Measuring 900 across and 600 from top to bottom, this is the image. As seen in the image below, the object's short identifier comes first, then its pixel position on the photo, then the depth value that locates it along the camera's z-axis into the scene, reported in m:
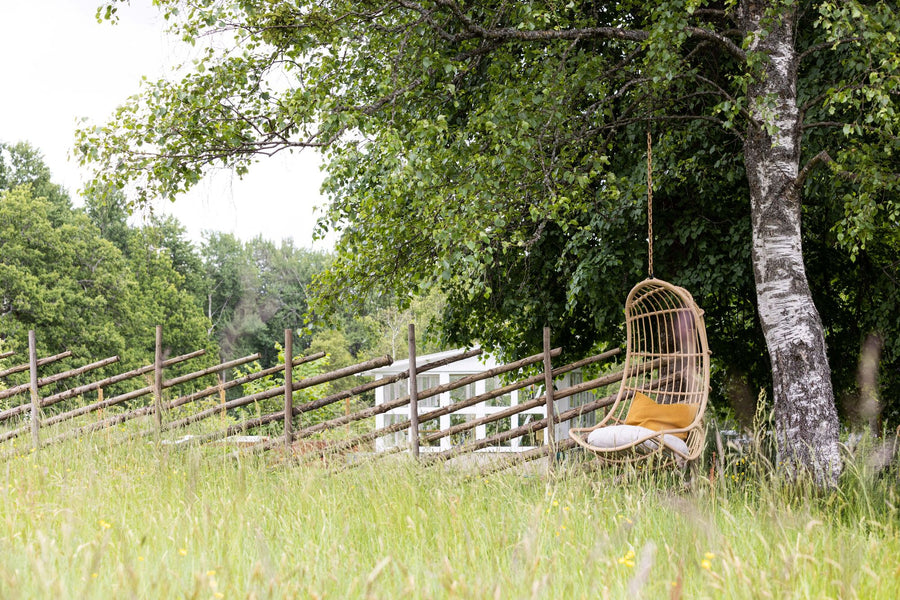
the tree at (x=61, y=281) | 44.59
